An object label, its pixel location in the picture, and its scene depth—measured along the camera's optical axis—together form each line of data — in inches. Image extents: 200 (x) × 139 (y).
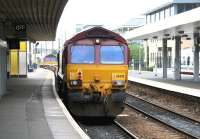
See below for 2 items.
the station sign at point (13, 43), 1435.9
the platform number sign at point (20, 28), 1262.3
